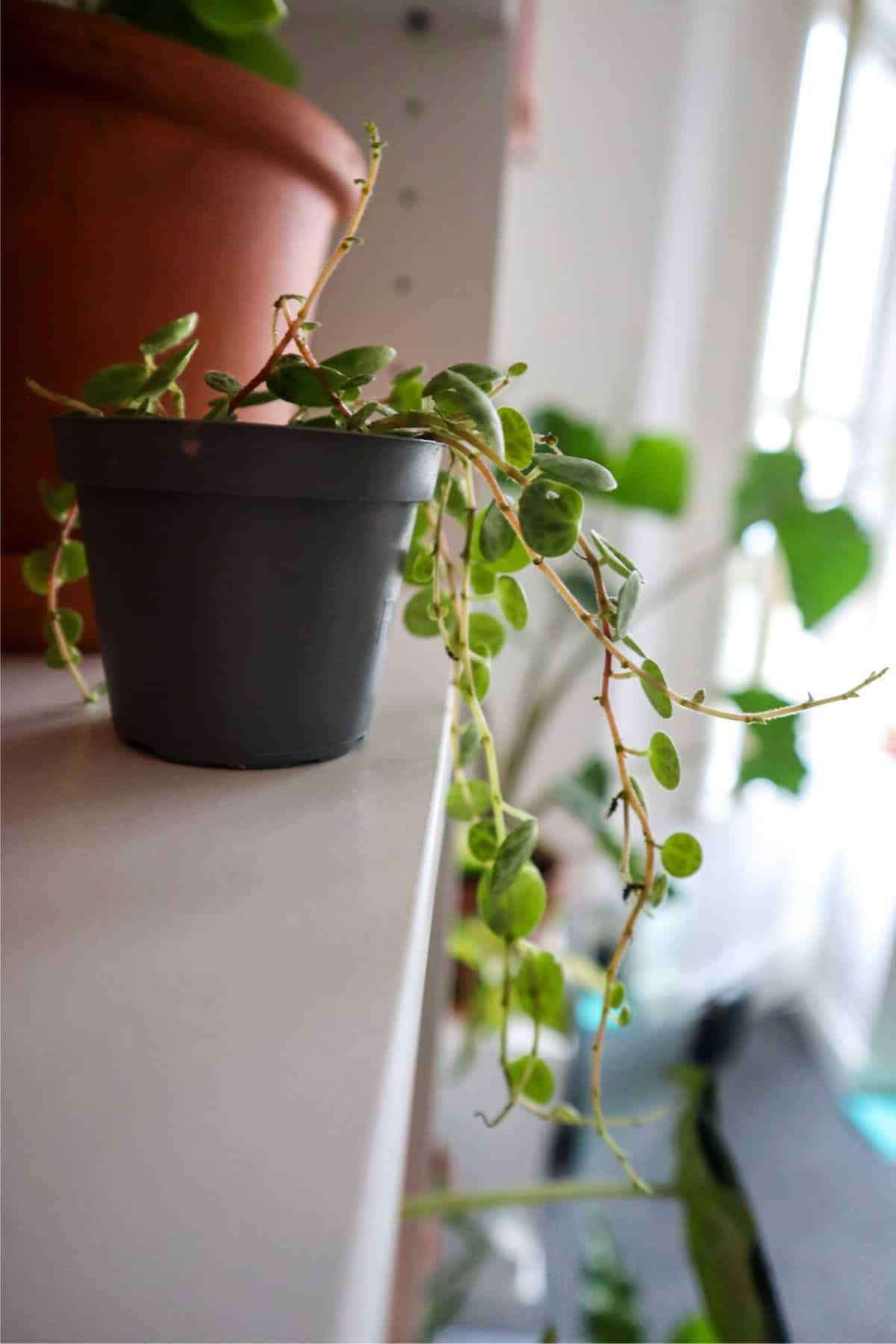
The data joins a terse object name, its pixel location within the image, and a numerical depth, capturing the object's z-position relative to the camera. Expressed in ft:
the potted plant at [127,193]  1.42
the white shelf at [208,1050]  0.45
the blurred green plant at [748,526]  4.39
